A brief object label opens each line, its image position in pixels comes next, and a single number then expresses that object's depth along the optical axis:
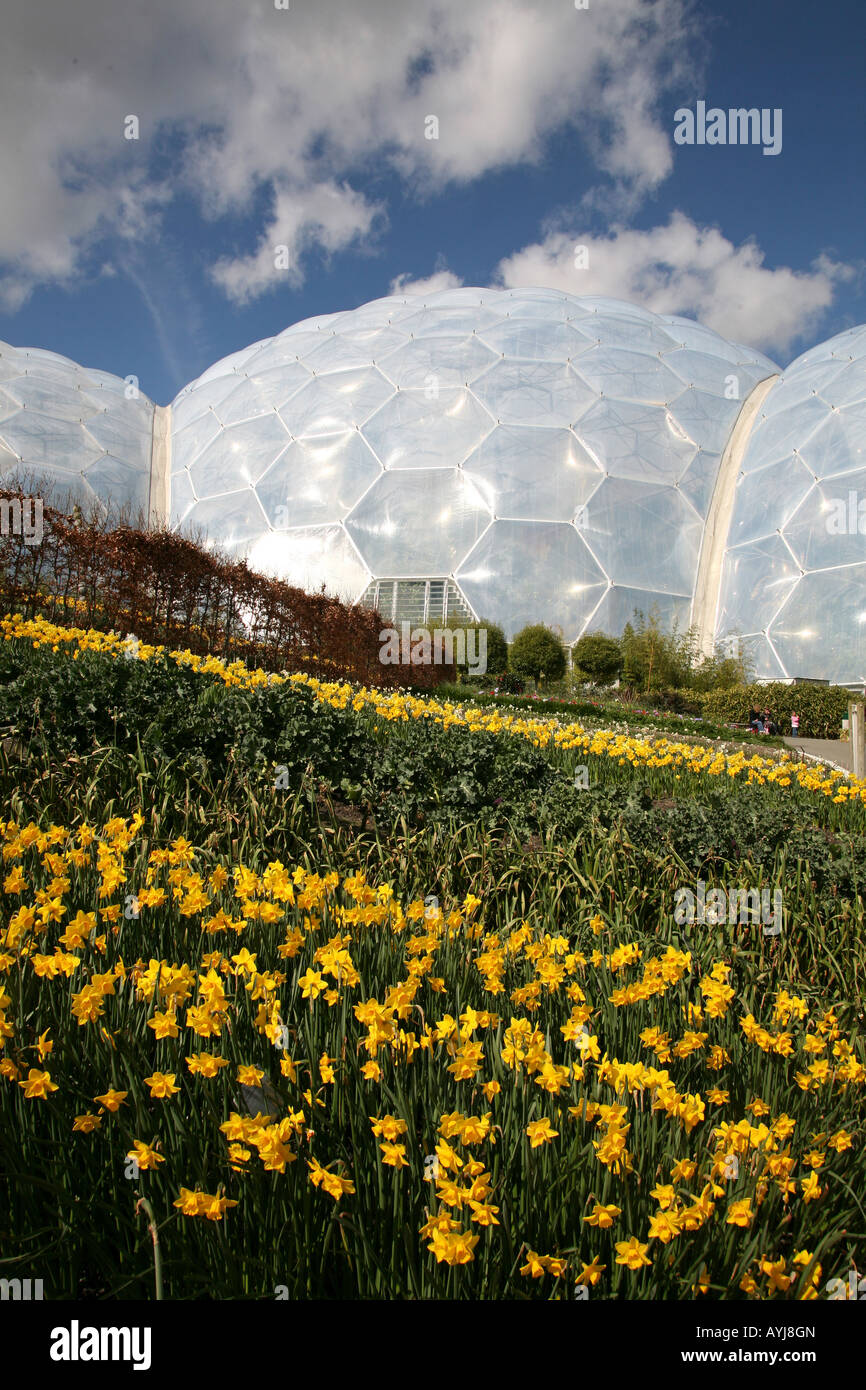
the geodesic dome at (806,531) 20.94
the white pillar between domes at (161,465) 27.45
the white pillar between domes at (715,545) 24.05
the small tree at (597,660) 20.61
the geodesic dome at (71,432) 25.23
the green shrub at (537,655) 20.50
